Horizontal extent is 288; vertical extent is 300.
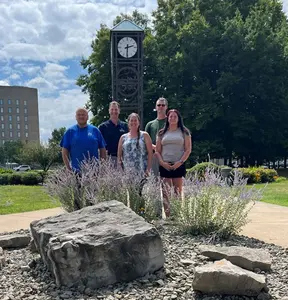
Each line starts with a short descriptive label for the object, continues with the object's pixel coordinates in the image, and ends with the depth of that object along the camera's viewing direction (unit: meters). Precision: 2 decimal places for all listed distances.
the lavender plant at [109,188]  3.95
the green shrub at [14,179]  14.58
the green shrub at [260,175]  11.98
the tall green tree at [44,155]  21.19
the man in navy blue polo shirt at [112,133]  5.11
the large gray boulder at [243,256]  2.81
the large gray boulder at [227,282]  2.39
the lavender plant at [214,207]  3.67
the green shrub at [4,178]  14.61
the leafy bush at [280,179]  12.73
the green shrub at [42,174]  14.29
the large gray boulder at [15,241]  3.76
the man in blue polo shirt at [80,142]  4.47
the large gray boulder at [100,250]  2.55
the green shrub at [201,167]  10.65
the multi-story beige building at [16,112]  97.12
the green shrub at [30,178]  14.20
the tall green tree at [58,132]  57.01
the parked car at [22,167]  43.00
